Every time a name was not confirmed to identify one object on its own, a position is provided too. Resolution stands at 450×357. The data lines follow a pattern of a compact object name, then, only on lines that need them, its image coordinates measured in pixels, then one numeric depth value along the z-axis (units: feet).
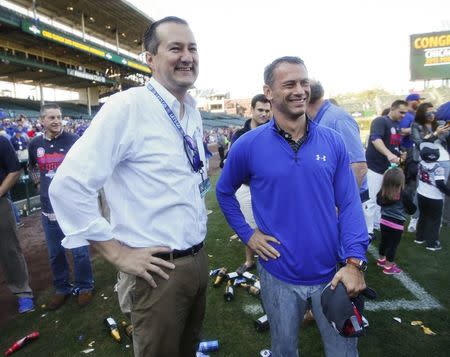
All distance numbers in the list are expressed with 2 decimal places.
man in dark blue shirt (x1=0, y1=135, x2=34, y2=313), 12.60
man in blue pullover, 6.30
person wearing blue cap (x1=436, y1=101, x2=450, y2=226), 15.40
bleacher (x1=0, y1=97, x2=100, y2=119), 84.53
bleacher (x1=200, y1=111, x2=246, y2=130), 142.41
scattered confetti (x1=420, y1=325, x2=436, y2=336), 10.13
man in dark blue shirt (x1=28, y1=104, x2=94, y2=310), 13.19
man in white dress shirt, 5.08
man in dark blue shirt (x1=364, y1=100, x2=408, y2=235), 17.76
